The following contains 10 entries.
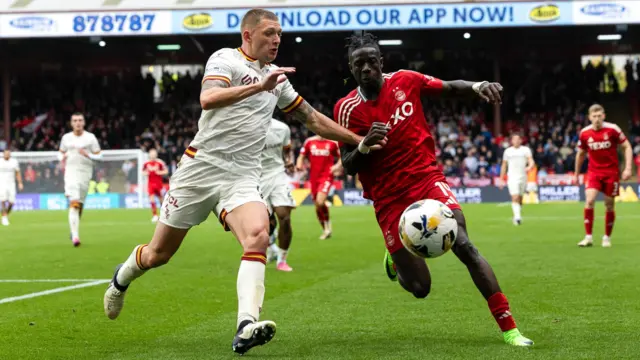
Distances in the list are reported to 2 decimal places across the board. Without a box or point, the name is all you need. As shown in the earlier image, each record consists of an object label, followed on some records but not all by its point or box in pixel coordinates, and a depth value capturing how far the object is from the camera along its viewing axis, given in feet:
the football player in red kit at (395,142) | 24.11
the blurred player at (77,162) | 57.52
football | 21.85
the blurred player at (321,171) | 64.39
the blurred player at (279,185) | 43.50
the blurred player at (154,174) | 97.91
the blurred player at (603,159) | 52.21
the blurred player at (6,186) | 94.38
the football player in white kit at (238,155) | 22.09
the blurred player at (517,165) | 80.28
